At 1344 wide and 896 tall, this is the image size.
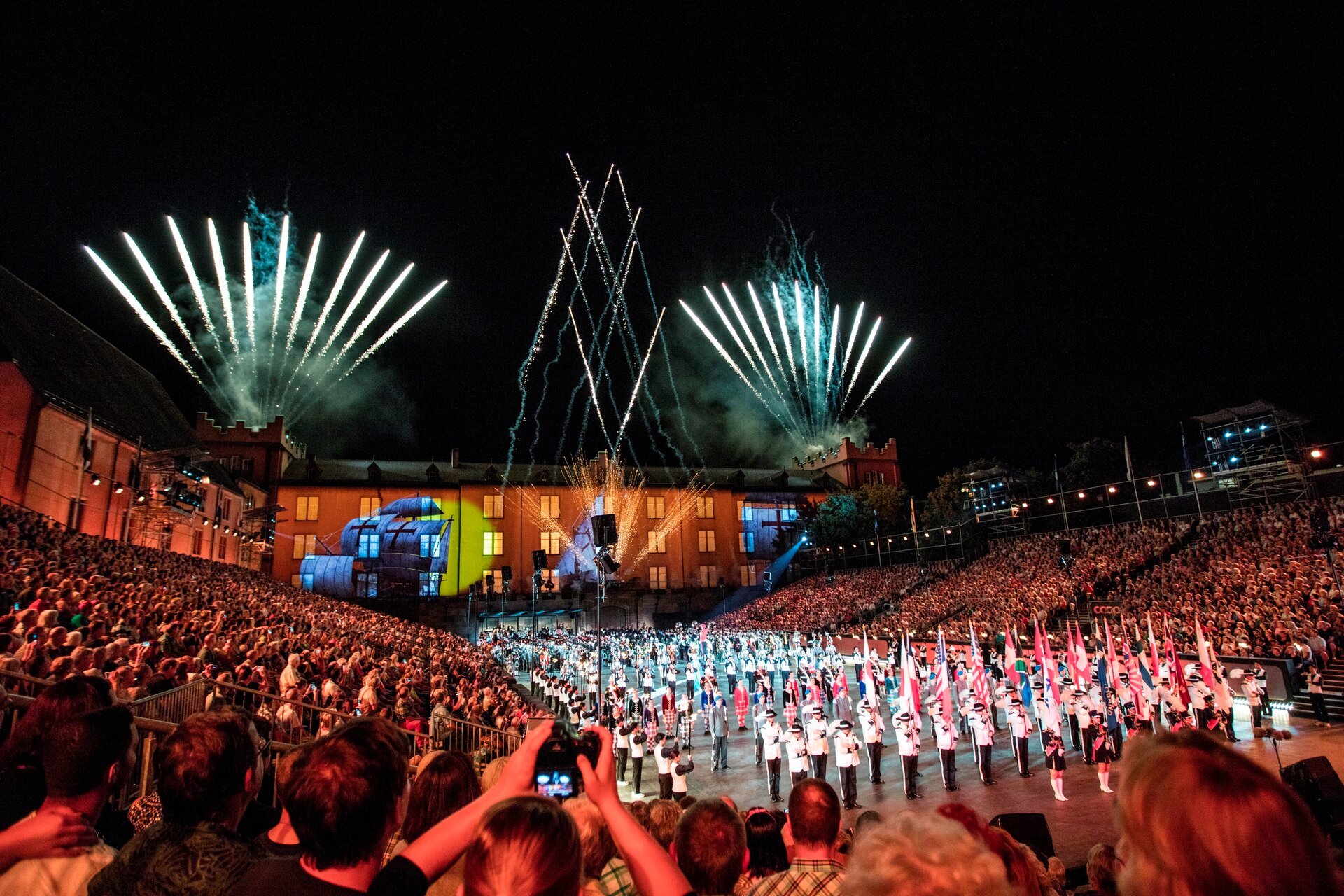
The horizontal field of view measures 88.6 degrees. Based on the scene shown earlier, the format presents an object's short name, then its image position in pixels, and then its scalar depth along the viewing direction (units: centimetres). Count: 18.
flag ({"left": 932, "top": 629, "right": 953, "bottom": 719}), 1300
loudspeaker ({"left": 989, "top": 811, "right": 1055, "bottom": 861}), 595
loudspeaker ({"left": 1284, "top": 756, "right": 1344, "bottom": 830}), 686
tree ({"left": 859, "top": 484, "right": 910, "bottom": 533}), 5431
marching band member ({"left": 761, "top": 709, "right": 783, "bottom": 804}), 1266
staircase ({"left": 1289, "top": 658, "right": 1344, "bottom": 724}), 1603
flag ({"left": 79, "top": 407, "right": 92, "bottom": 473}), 2686
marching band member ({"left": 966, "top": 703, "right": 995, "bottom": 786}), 1274
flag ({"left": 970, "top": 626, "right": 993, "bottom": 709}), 1450
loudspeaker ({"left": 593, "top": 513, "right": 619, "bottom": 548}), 2608
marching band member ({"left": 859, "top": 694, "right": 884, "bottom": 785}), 1333
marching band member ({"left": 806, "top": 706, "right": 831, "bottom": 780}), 1264
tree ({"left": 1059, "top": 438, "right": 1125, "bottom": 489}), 4656
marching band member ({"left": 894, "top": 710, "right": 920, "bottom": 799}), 1221
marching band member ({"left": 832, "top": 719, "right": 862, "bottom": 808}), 1188
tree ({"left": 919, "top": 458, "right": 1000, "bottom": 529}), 5084
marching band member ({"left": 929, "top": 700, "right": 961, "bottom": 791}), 1254
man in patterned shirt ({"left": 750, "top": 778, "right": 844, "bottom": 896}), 253
